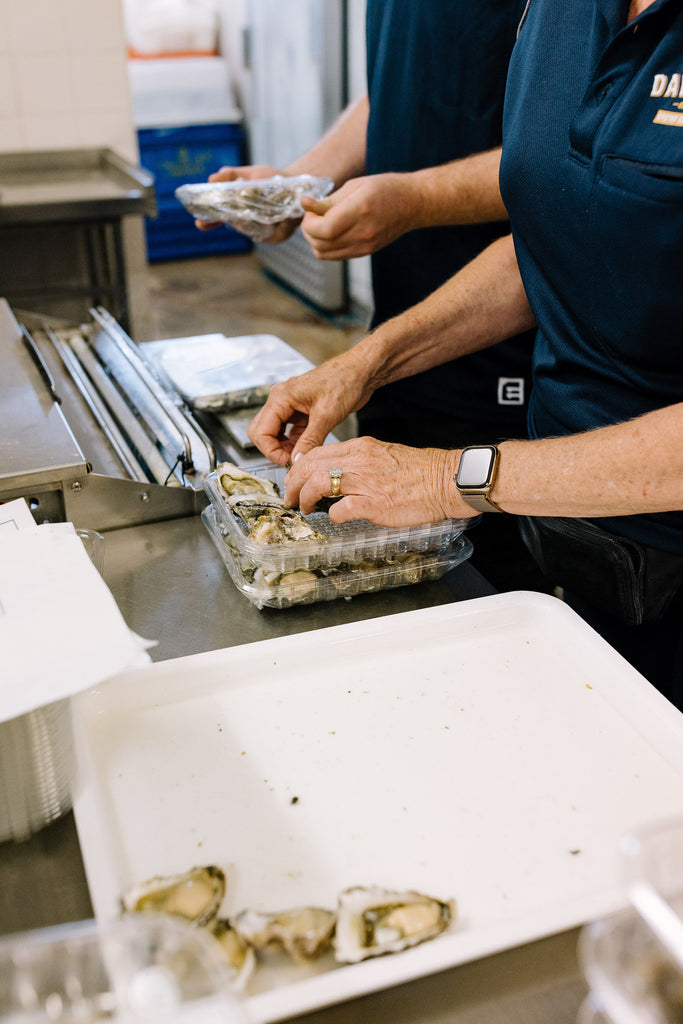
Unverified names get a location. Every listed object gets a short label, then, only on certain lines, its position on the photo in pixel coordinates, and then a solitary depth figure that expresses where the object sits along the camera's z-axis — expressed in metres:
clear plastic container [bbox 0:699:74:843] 0.76
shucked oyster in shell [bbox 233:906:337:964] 0.69
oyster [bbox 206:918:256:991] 0.67
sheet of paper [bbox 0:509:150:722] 0.74
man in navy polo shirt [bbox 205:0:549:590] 1.61
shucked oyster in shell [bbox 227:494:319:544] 1.12
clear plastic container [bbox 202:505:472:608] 1.12
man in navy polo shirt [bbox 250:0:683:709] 1.05
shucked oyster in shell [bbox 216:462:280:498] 1.24
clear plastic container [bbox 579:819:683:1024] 0.53
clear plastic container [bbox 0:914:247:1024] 0.53
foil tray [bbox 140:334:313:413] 1.69
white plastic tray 0.77
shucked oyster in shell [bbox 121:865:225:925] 0.70
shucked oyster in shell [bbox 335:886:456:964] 0.69
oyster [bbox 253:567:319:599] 1.11
